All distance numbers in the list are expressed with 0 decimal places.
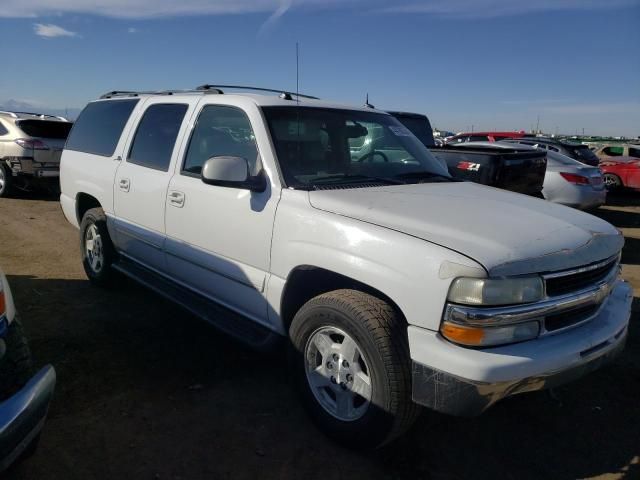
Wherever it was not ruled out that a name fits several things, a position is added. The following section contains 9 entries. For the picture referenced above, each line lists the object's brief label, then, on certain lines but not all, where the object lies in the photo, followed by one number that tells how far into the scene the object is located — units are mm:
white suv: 2264
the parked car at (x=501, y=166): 7004
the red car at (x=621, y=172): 14406
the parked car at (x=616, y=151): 15516
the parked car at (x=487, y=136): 16906
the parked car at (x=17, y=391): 1896
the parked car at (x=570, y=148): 13328
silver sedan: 8977
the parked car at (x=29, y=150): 10117
